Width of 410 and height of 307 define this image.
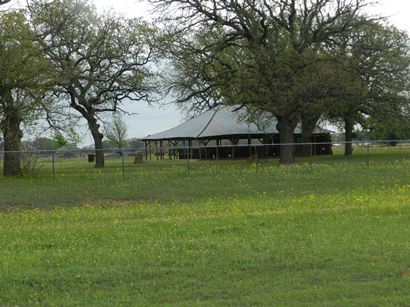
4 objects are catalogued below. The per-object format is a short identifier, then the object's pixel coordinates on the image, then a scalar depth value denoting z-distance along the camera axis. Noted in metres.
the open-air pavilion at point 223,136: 56.78
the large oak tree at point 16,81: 29.20
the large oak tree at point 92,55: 38.97
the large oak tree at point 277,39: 34.03
